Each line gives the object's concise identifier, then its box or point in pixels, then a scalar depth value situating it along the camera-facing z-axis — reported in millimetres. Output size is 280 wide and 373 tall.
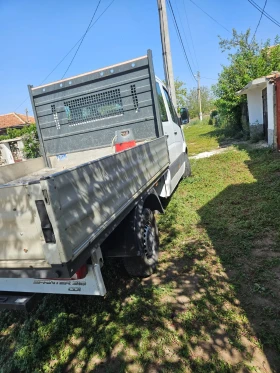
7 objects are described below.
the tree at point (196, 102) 57312
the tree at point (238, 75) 13039
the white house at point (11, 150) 11945
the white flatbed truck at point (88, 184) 1515
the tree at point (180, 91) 37594
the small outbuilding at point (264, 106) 8438
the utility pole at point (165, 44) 8430
